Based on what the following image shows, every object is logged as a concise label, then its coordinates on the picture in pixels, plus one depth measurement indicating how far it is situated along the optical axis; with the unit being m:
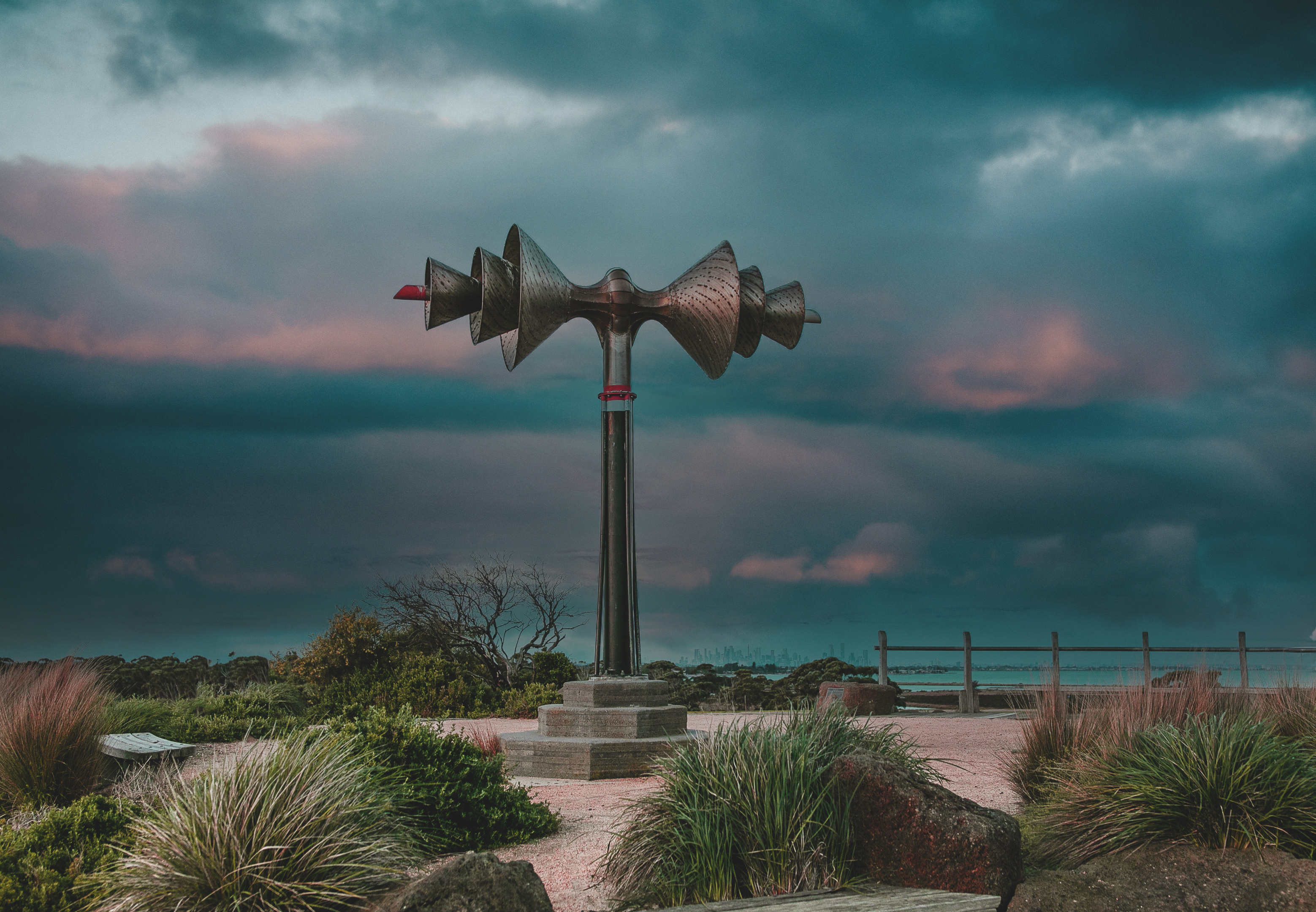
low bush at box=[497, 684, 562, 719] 15.26
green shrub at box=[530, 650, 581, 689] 16.64
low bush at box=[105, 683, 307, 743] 10.52
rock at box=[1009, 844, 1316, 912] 4.14
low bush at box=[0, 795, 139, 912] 4.23
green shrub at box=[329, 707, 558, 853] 5.41
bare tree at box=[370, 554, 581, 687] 17.48
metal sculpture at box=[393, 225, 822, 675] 10.23
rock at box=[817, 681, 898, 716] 15.38
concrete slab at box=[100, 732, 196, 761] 8.22
